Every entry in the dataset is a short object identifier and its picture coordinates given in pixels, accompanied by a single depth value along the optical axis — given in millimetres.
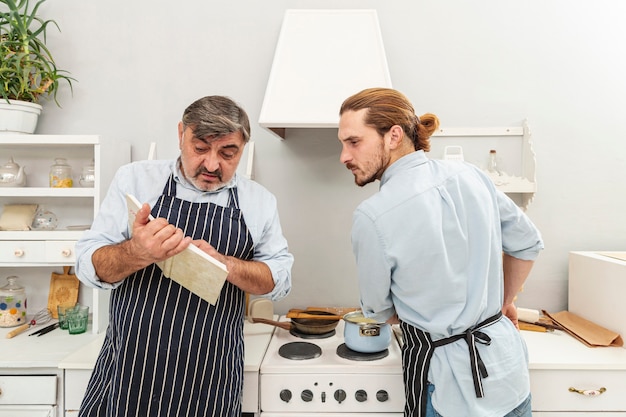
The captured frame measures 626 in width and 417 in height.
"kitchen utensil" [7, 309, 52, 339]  1928
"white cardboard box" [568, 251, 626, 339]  1824
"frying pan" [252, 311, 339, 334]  1911
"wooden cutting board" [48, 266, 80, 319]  2230
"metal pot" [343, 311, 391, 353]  1677
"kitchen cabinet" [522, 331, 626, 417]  1618
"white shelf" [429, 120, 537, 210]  2219
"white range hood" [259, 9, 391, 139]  1790
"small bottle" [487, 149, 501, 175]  2164
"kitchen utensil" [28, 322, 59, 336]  1958
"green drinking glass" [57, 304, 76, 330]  2033
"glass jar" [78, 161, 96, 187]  2096
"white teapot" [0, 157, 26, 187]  2076
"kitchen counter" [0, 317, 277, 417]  1603
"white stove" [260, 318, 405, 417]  1605
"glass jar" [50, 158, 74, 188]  2098
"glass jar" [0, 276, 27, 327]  2064
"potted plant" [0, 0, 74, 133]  2016
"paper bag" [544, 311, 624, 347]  1783
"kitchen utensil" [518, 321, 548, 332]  1964
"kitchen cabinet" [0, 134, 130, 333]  1953
